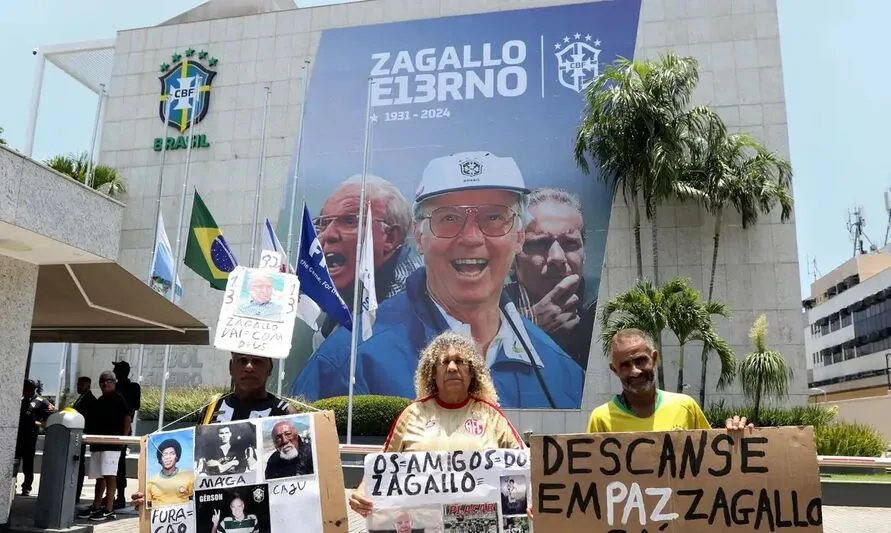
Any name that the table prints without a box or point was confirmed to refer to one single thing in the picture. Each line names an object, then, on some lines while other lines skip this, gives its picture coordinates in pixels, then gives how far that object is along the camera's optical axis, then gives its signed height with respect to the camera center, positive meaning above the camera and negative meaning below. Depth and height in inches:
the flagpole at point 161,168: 792.8 +290.1
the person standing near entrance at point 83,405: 343.9 -5.1
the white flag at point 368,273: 642.8 +119.5
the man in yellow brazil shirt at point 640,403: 130.4 +0.8
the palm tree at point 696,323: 647.8 +79.2
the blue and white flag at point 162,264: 650.2 +124.9
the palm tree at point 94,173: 869.8 +284.4
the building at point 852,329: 1953.7 +261.3
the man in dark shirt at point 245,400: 142.6 -0.3
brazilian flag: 642.2 +139.0
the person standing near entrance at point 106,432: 332.5 -18.1
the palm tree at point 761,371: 627.5 +34.8
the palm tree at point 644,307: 646.5 +93.4
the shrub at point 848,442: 521.3 -23.8
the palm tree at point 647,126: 686.5 +283.2
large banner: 753.0 +247.1
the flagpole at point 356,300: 633.0 +98.7
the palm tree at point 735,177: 706.2 +237.2
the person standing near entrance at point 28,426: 385.4 -18.7
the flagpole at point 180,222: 694.9 +215.6
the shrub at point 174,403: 730.2 -6.5
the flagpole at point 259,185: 804.1 +256.7
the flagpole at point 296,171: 831.4 +283.5
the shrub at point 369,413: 664.4 -11.3
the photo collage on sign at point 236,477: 133.6 -15.5
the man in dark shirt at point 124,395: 364.2 +0.5
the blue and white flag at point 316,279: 580.7 +101.2
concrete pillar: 255.6 +16.9
